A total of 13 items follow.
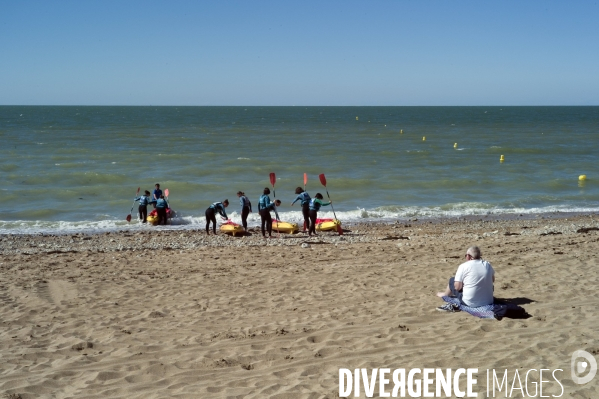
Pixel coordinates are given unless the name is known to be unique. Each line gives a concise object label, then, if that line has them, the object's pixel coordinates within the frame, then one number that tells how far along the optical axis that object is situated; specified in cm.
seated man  724
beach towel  707
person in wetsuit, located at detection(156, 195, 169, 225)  1784
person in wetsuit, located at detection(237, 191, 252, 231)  1592
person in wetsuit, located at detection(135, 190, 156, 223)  1827
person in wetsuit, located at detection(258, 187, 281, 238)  1507
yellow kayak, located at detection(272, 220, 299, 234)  1616
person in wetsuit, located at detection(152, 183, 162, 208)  1843
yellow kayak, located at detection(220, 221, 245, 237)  1595
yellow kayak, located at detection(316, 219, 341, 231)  1653
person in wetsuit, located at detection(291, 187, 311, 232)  1584
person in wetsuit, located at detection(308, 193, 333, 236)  1564
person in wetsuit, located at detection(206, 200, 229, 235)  1564
